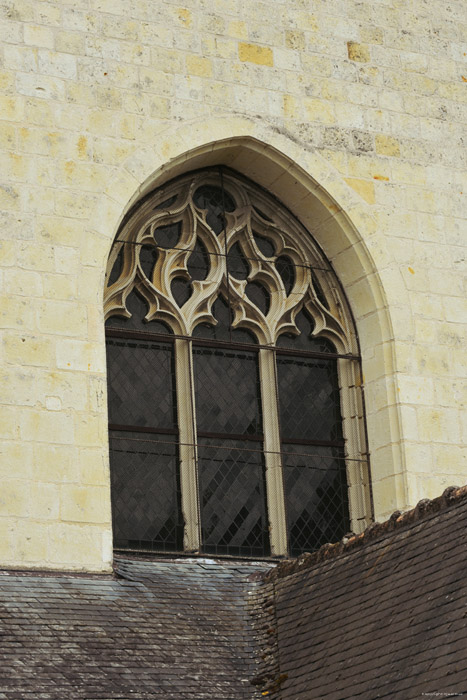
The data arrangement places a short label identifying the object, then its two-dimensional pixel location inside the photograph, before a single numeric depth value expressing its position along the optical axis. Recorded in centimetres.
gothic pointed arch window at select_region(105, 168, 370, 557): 1946
